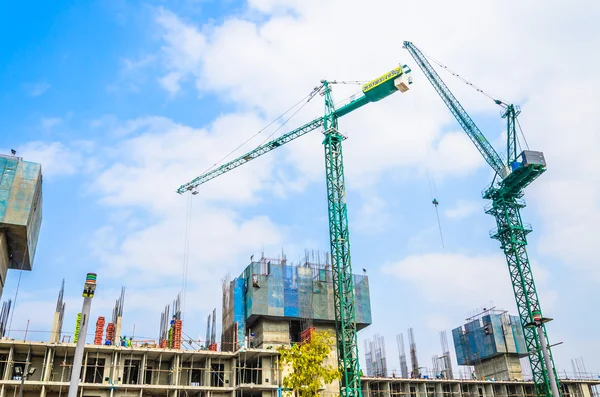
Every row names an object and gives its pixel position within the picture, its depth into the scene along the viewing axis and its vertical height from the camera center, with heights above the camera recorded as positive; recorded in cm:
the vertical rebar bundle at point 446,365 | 8338 +976
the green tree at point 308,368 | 3606 +421
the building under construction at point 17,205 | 5025 +2108
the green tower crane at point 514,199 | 7594 +3176
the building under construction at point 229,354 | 5344 +858
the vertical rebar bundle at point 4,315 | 5658 +1302
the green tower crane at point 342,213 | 6038 +2507
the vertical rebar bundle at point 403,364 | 8084 +978
